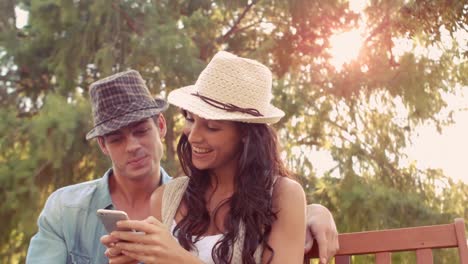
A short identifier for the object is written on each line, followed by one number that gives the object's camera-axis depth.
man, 2.60
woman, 2.12
